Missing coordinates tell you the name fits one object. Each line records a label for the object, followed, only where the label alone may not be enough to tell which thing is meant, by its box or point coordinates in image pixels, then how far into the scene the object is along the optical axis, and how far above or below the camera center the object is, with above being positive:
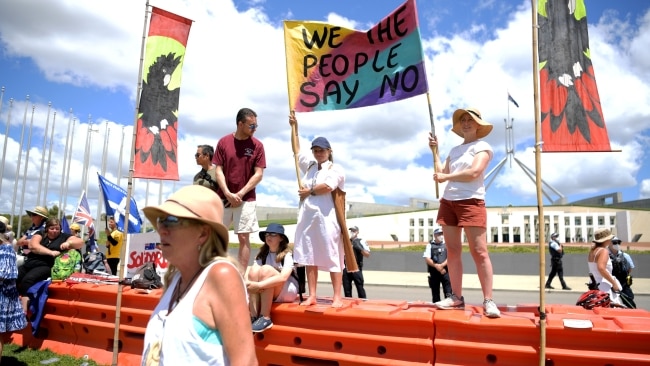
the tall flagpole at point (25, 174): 31.73 +3.08
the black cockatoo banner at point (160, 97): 5.50 +1.59
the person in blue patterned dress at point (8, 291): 4.90 -0.84
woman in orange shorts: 4.22 +0.31
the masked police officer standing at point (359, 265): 9.70 -0.93
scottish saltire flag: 9.73 +0.34
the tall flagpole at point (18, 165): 31.59 +3.68
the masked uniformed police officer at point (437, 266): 9.32 -0.71
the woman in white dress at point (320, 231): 4.79 -0.04
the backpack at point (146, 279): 5.76 -0.74
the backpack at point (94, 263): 9.00 -0.89
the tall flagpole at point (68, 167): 34.00 +3.95
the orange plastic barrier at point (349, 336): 3.84 -0.98
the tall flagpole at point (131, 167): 4.71 +0.62
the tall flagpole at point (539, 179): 3.36 +0.47
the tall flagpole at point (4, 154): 30.25 +4.26
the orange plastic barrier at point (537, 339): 3.32 -0.82
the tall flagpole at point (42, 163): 32.54 +4.02
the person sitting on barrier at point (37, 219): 7.20 -0.02
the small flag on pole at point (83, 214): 12.75 +0.15
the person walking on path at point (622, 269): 7.57 -0.52
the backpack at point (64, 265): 6.67 -0.69
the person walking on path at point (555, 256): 14.93 -0.68
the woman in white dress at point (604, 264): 6.23 -0.37
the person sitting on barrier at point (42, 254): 6.34 -0.51
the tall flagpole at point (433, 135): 4.61 +1.03
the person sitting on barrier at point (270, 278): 4.45 -0.53
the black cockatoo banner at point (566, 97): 4.13 +1.28
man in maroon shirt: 5.37 +0.62
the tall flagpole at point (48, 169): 33.09 +3.64
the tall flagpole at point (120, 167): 32.18 +3.85
